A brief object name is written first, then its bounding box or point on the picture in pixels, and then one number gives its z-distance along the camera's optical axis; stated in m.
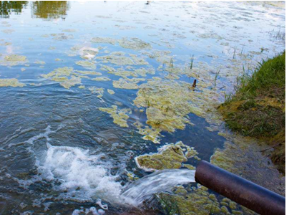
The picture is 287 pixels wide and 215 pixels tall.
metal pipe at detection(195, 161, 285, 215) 1.04
